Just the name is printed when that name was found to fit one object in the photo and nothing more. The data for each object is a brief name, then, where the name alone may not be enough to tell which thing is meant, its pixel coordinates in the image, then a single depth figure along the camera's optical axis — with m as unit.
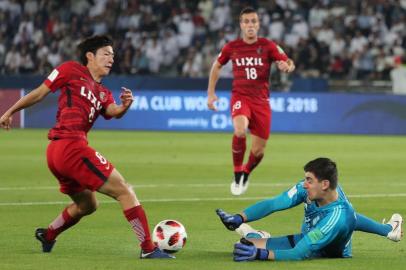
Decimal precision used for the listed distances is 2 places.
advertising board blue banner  57.28
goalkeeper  17.55
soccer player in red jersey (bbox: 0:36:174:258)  18.02
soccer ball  18.50
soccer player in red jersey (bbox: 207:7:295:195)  30.70
